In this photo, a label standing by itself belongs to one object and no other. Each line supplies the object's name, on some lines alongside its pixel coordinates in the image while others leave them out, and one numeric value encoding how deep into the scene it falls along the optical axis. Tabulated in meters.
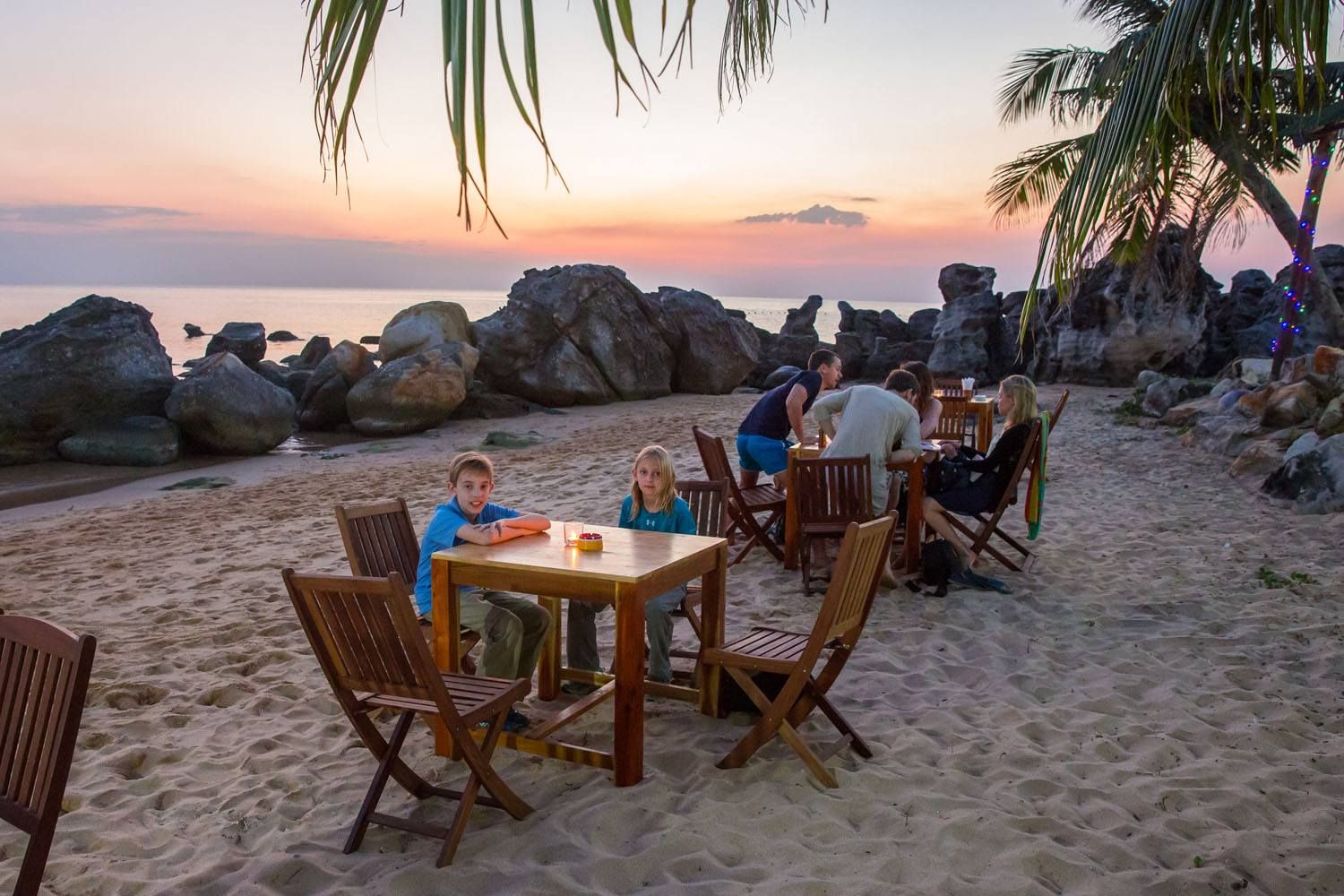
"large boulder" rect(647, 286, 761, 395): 20.33
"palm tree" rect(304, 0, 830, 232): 1.05
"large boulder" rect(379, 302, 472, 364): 18.31
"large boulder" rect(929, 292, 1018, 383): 21.70
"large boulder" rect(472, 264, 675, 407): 18.09
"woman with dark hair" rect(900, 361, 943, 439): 7.05
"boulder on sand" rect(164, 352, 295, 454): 13.60
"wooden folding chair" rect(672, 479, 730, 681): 5.27
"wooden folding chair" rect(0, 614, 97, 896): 1.97
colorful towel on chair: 6.34
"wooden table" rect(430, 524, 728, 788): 3.38
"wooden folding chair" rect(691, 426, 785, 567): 6.49
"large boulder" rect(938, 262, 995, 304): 24.09
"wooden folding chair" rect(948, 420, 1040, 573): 6.16
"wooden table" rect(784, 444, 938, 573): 6.23
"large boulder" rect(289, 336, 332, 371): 24.69
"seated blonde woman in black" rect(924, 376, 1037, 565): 6.28
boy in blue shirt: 3.79
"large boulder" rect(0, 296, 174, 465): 13.04
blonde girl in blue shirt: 4.27
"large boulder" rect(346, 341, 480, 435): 15.53
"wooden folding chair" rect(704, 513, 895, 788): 3.41
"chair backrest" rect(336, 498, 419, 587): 4.21
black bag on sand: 6.05
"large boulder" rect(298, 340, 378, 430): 16.30
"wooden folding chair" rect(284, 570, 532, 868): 2.89
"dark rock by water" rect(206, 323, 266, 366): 21.45
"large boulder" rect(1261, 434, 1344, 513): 7.84
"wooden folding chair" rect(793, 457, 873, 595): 6.02
